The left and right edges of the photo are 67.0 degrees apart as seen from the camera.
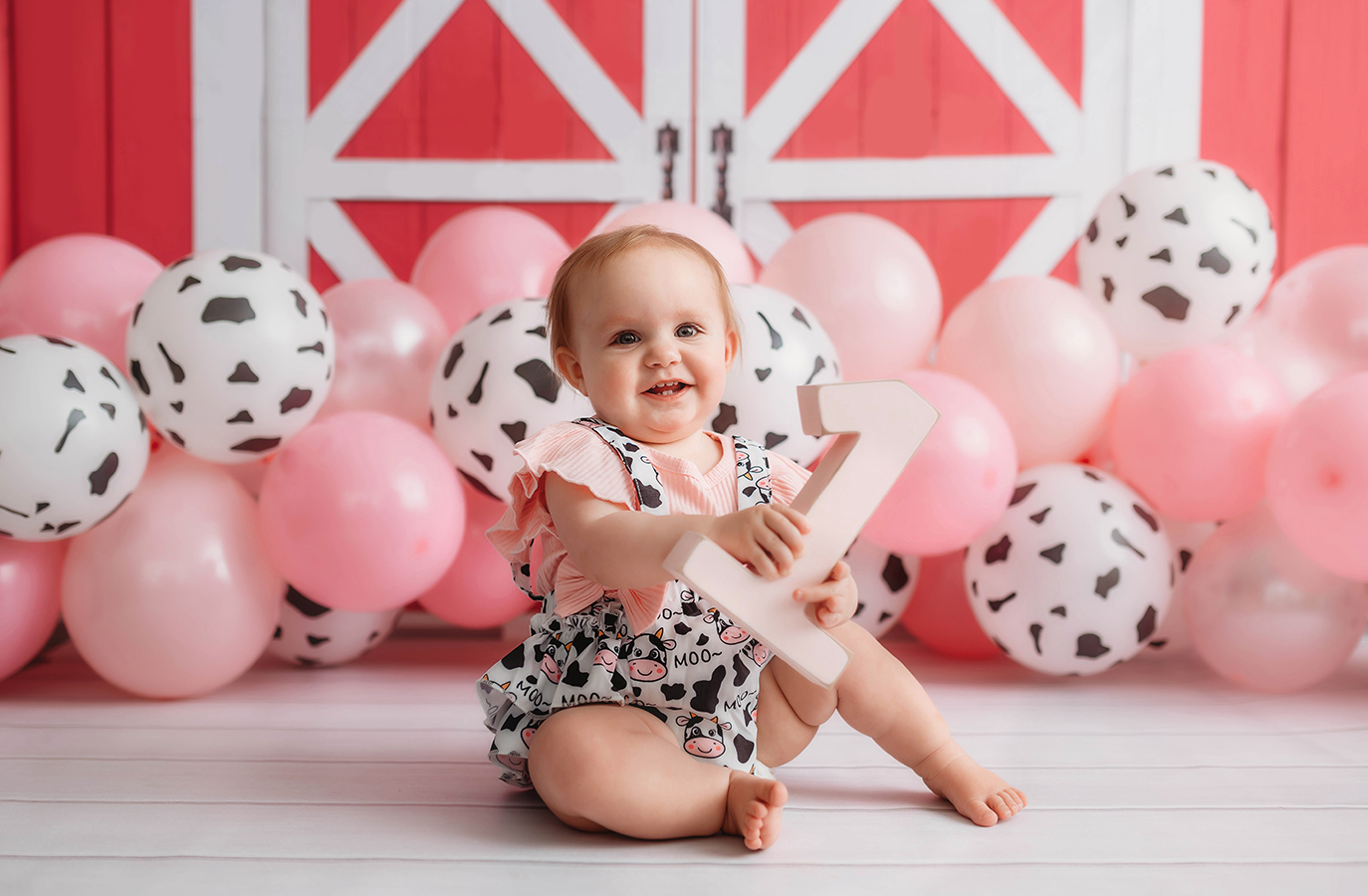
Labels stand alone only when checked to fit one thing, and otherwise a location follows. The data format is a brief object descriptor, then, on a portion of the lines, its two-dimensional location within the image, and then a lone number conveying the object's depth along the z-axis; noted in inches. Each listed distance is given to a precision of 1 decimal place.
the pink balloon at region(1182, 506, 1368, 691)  66.2
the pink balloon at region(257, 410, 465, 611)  62.1
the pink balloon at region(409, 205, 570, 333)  81.0
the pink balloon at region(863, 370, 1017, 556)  64.5
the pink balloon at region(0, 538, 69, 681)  62.8
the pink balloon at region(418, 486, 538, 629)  71.1
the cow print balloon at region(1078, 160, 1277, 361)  72.1
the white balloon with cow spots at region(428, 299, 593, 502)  64.6
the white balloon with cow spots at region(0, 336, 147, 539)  57.4
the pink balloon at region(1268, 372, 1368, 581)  60.7
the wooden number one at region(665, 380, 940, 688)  36.8
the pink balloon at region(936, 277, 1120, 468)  70.8
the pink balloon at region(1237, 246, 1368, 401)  73.2
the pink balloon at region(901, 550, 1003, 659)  77.5
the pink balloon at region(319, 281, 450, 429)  72.4
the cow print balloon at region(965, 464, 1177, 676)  65.3
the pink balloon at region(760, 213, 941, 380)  74.1
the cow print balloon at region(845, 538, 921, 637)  72.9
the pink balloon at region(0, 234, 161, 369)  70.2
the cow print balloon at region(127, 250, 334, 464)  61.2
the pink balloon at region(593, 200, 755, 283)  75.0
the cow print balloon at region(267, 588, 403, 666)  72.0
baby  42.5
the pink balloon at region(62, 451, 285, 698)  62.1
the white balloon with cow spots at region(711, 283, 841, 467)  64.3
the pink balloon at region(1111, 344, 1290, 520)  67.1
